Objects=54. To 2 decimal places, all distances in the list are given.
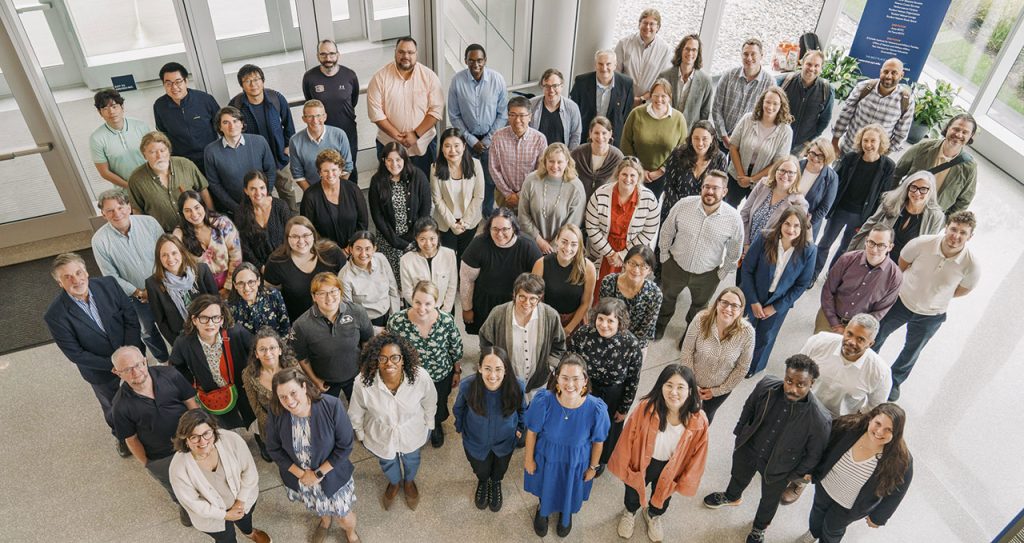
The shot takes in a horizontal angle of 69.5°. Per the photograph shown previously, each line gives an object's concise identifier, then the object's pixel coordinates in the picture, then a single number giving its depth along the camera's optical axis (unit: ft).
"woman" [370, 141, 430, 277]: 17.78
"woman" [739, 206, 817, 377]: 16.42
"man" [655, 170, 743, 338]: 17.28
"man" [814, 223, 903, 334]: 15.92
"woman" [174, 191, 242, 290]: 16.16
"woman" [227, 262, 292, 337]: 14.87
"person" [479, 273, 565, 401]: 14.58
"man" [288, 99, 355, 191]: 19.07
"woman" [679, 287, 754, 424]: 14.37
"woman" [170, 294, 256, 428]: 13.97
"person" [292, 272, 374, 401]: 14.29
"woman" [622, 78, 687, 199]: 20.36
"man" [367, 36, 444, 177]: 21.07
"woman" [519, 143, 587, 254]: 17.97
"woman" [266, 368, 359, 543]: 12.70
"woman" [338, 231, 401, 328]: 15.67
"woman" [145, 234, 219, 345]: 15.21
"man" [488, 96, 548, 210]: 19.36
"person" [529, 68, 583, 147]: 20.67
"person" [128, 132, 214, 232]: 17.56
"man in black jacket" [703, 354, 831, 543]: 13.00
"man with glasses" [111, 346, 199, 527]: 13.01
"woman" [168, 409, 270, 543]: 12.28
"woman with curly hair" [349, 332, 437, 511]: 13.35
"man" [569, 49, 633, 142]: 21.89
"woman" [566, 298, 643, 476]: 13.98
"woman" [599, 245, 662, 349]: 15.33
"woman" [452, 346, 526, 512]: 13.42
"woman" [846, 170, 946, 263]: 17.70
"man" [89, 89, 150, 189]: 18.38
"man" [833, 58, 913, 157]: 21.33
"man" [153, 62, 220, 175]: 19.31
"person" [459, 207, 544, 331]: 16.21
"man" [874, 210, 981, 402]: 16.33
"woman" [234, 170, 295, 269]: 17.08
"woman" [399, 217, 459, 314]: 15.99
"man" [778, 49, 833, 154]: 22.18
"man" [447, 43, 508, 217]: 20.98
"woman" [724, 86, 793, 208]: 20.12
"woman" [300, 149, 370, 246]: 17.47
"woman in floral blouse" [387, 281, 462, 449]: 14.32
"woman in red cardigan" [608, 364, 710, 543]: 12.86
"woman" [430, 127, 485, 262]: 18.31
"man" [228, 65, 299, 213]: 19.83
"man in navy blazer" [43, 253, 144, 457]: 14.43
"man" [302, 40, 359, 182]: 20.74
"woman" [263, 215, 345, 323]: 15.48
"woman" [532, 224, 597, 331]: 15.66
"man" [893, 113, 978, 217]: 18.94
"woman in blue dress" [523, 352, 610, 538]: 13.04
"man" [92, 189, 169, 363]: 15.78
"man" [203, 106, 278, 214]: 18.53
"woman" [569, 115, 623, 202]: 19.20
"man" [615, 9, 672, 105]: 22.82
